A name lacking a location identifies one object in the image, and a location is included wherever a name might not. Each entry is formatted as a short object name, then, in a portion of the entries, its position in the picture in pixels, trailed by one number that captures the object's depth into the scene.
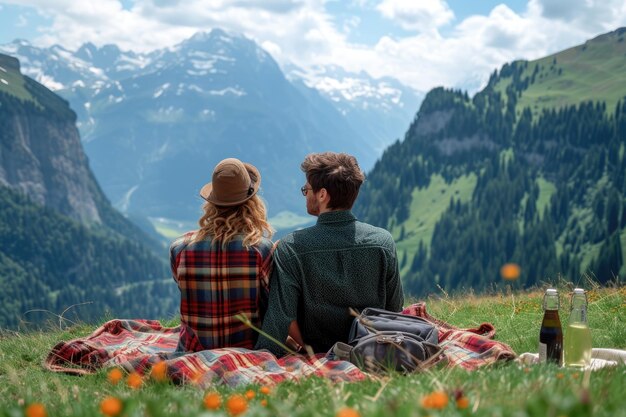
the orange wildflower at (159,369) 3.75
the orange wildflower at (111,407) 2.48
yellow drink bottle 6.11
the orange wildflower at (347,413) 2.27
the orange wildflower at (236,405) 2.70
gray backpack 6.26
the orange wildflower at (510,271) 4.05
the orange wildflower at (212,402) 2.92
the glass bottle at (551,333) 6.29
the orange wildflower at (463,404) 2.80
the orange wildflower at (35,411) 2.46
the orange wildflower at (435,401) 2.50
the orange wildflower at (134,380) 3.30
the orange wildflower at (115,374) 3.66
